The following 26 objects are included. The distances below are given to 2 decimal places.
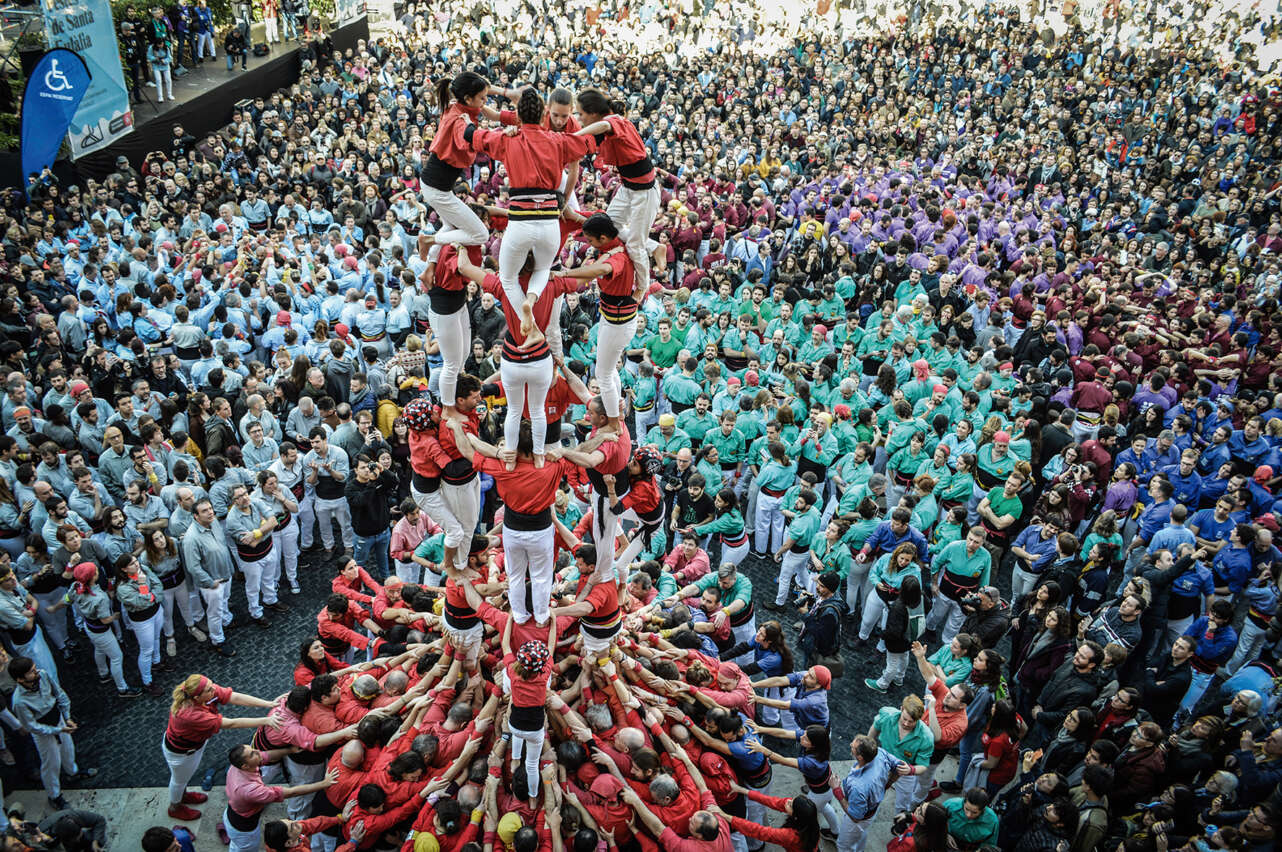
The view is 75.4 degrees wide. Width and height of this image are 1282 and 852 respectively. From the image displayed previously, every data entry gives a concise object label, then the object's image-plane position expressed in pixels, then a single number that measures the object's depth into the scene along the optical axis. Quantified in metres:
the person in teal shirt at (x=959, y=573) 8.88
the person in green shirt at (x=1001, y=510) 9.55
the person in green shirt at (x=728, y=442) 10.64
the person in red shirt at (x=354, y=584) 8.47
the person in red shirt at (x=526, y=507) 6.14
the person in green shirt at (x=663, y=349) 12.90
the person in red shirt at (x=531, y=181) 5.51
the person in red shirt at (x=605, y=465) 6.57
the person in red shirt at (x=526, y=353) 5.96
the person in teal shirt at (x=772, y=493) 10.30
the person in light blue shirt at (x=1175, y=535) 9.07
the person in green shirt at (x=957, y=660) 7.66
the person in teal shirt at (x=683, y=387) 11.77
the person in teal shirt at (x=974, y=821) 6.30
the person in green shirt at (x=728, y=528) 9.60
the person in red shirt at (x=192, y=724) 6.73
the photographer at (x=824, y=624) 8.14
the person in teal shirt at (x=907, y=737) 6.95
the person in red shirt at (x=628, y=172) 5.75
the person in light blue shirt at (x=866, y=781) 6.63
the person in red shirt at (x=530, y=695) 6.15
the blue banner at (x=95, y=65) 16.69
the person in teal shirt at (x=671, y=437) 10.72
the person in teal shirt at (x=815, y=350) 12.69
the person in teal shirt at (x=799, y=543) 9.66
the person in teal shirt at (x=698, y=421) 11.09
